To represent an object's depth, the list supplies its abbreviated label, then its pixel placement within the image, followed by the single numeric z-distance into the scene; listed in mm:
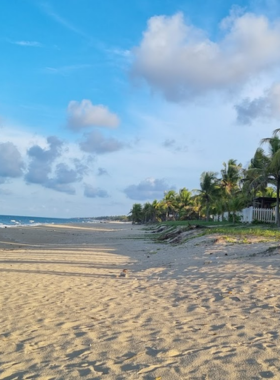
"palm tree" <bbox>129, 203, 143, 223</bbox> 125375
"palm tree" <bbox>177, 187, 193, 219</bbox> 77069
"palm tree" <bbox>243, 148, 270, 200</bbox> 30730
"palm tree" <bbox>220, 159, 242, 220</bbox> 52312
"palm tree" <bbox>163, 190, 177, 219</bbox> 86875
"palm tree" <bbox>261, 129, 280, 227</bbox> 27609
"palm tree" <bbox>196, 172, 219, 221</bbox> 53772
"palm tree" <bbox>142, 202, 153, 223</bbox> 109300
